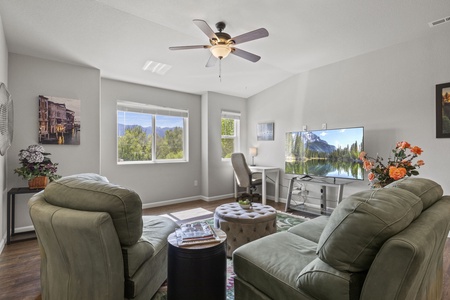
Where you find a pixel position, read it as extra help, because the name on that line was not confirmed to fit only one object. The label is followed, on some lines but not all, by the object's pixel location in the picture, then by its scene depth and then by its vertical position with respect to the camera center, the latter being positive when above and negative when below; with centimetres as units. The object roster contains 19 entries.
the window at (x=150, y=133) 439 +35
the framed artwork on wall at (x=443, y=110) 306 +52
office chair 470 -44
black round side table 146 -79
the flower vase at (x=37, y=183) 299 -42
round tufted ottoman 245 -82
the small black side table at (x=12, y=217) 289 -86
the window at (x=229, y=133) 559 +43
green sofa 93 -46
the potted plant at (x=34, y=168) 298 -23
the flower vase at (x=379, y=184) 223 -35
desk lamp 550 -3
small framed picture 527 +43
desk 477 -54
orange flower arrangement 205 -19
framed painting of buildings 334 +45
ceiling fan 237 +121
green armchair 133 -54
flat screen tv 365 -6
